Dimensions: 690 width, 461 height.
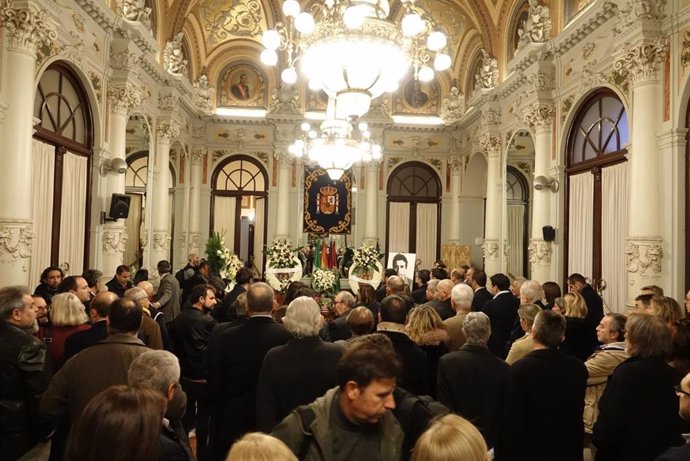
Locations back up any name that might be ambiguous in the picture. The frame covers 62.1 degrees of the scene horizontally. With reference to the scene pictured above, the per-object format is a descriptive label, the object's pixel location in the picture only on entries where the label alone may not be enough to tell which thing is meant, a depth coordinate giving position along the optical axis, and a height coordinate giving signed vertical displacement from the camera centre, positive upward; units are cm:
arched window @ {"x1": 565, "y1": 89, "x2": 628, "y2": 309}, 866 +87
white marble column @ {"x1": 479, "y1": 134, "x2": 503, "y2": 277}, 1359 +85
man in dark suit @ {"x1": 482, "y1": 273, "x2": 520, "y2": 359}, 589 -76
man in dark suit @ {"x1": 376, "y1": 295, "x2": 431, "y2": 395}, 357 -76
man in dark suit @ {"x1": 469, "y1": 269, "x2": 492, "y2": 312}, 679 -59
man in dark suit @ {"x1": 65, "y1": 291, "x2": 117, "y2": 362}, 367 -66
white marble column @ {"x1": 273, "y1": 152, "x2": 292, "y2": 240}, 1701 +128
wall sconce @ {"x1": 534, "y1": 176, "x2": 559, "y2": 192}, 1054 +114
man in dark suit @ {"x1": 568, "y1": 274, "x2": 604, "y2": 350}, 627 -59
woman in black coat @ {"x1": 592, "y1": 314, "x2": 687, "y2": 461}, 300 -84
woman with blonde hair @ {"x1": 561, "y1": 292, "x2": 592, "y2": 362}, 484 -68
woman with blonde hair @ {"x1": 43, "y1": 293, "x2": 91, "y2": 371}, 389 -58
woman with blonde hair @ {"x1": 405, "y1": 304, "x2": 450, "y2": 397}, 390 -61
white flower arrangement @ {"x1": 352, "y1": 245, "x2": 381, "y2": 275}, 1162 -40
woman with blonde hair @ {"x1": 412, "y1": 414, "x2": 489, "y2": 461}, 159 -57
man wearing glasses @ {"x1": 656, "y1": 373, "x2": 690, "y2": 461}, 199 -71
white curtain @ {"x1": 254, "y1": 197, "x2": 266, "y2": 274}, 1747 +37
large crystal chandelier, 588 +205
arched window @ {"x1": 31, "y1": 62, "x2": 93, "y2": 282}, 813 +97
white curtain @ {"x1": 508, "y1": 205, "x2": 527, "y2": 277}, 1656 +29
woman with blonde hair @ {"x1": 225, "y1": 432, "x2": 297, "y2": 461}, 154 -57
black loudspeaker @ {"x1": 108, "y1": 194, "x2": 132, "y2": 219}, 965 +51
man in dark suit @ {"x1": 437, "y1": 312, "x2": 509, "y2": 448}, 331 -84
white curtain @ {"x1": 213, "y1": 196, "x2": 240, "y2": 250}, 1747 +53
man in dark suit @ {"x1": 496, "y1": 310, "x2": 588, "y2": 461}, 322 -92
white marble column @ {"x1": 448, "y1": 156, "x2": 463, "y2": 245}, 1720 +148
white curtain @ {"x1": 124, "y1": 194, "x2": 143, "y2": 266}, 1514 +15
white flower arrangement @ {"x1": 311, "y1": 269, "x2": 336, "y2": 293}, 973 -69
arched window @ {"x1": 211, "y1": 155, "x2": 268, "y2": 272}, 1750 +107
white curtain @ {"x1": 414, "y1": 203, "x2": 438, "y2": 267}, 1783 +26
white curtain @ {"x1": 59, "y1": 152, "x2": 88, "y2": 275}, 877 +37
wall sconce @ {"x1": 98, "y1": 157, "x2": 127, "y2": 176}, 977 +120
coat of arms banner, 1748 +110
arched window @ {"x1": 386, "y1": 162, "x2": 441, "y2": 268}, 1783 +79
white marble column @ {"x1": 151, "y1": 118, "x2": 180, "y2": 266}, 1287 +102
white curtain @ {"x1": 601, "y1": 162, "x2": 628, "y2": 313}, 851 +22
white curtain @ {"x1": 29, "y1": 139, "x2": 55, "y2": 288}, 794 +41
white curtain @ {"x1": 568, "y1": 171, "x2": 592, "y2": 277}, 957 +38
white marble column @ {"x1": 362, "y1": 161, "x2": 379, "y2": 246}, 1723 +112
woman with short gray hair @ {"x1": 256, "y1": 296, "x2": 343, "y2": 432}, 301 -70
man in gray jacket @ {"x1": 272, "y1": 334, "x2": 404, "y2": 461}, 200 -64
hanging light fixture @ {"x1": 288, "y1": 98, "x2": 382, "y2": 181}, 936 +159
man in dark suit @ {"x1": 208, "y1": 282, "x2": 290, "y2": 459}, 370 -80
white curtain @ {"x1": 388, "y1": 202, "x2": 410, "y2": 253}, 1780 +34
